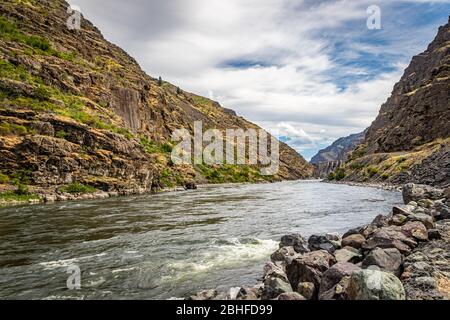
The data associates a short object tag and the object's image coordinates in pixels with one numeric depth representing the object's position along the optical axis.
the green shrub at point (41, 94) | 63.00
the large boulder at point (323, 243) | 15.35
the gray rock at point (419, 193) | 28.78
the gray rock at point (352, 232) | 17.11
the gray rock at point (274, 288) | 10.08
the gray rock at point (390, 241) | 12.77
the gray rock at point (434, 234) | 13.60
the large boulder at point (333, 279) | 9.25
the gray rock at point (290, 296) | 8.82
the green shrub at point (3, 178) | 47.16
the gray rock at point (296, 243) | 16.02
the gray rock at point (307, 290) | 10.02
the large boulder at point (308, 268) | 10.79
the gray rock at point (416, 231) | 13.62
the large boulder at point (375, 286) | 7.87
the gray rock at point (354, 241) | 14.73
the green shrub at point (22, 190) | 47.00
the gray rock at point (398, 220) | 17.16
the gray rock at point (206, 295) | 9.84
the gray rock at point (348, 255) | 12.82
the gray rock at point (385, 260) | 10.71
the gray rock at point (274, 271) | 11.15
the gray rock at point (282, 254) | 14.55
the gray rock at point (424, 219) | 15.56
